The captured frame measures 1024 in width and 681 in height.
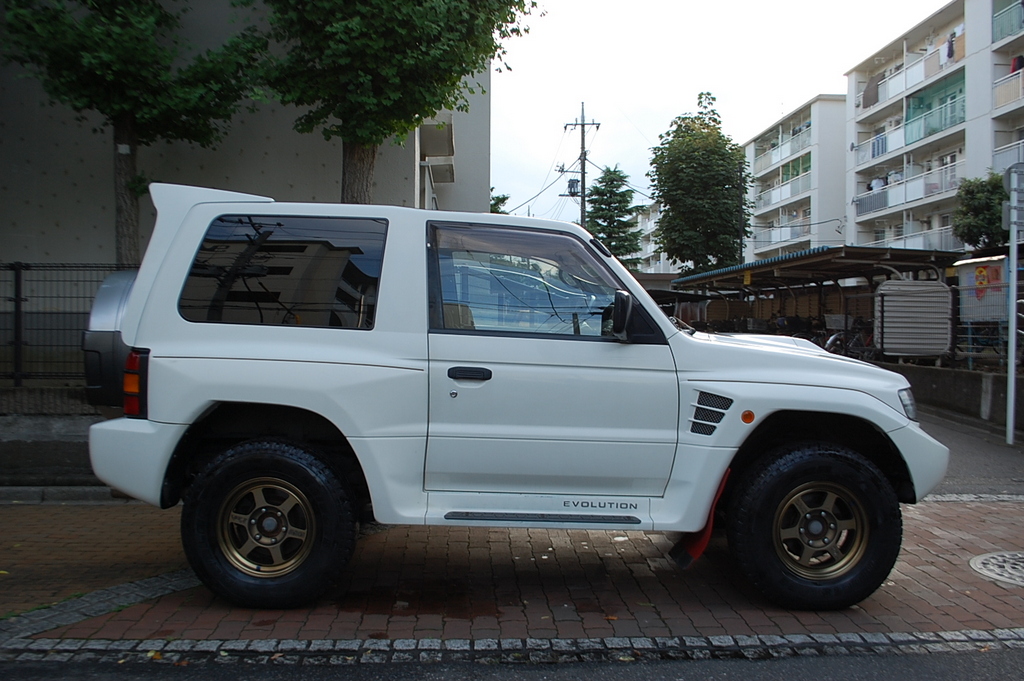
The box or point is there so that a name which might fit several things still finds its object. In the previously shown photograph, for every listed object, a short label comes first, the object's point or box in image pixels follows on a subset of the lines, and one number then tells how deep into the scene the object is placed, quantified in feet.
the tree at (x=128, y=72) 28.17
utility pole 161.38
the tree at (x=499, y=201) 148.17
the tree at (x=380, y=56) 28.73
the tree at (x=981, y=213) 84.64
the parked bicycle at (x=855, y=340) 48.98
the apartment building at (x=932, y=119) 100.48
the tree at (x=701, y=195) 111.34
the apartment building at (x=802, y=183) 165.27
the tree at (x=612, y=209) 179.01
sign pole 29.12
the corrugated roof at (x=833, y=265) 47.70
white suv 13.16
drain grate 15.94
